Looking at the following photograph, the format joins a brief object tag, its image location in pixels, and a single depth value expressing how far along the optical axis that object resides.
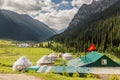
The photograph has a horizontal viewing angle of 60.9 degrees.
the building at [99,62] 20.34
